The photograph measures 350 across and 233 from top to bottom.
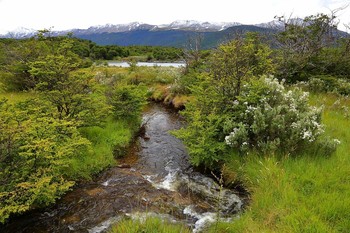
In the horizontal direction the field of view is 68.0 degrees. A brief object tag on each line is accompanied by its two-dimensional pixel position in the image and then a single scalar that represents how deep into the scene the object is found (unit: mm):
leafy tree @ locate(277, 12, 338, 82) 16281
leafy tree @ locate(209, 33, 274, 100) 10547
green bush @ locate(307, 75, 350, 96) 13797
